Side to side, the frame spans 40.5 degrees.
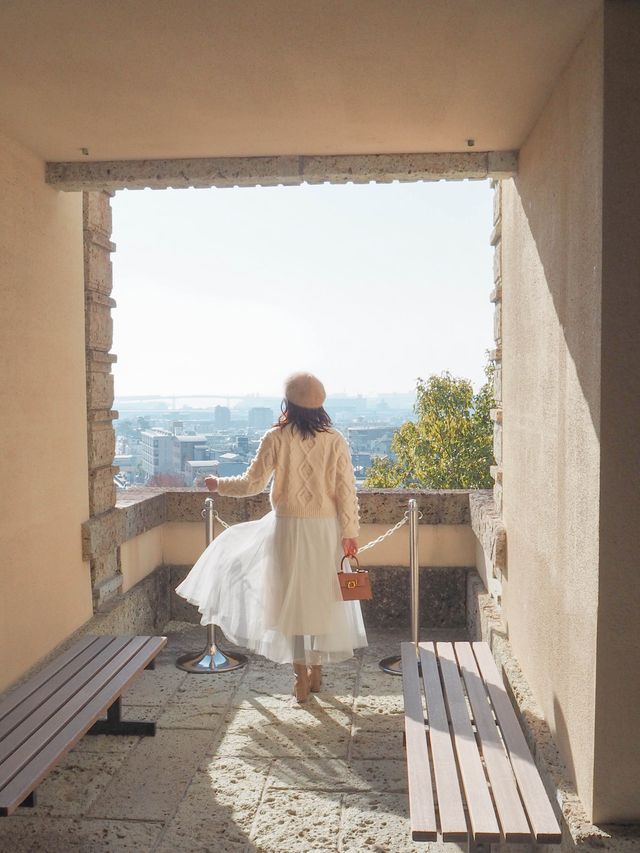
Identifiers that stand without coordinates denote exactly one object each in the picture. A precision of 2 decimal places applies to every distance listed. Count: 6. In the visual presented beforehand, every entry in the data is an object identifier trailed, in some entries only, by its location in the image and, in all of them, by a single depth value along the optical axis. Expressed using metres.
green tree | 23.22
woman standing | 5.23
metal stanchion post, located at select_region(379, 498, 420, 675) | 5.77
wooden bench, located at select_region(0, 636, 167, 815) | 3.44
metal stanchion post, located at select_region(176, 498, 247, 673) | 5.95
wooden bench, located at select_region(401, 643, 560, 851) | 2.95
